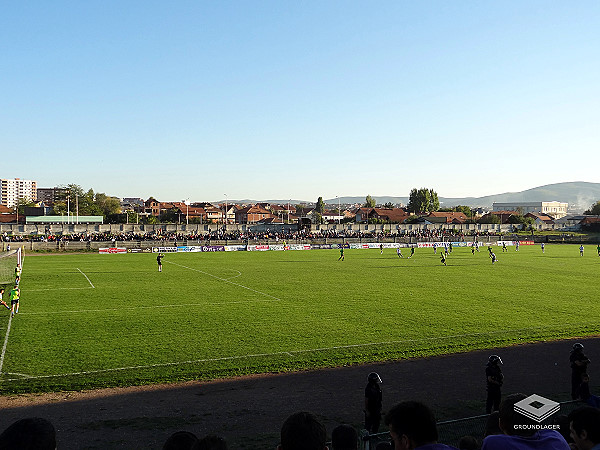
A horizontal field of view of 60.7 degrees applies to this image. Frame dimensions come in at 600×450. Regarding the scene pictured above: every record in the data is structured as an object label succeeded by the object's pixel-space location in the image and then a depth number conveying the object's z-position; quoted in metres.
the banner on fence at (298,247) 79.83
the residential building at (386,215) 167.25
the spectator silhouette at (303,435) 3.99
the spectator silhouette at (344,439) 4.88
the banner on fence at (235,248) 75.50
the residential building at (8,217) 130.52
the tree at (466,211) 191.07
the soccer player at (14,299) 23.30
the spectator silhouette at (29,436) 3.61
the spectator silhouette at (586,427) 4.50
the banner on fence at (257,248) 76.25
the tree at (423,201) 194.00
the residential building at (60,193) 159.50
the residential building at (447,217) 160.93
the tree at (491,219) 161.15
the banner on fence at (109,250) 68.23
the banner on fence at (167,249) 69.84
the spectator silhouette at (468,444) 5.70
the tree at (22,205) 159.62
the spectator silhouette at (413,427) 4.17
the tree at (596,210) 189.00
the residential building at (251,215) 190.88
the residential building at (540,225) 168.29
